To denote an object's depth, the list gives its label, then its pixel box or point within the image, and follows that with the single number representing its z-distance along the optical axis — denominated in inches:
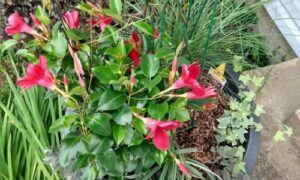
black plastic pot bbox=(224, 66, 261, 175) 60.7
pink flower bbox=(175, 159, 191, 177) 45.8
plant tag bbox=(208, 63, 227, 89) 63.0
